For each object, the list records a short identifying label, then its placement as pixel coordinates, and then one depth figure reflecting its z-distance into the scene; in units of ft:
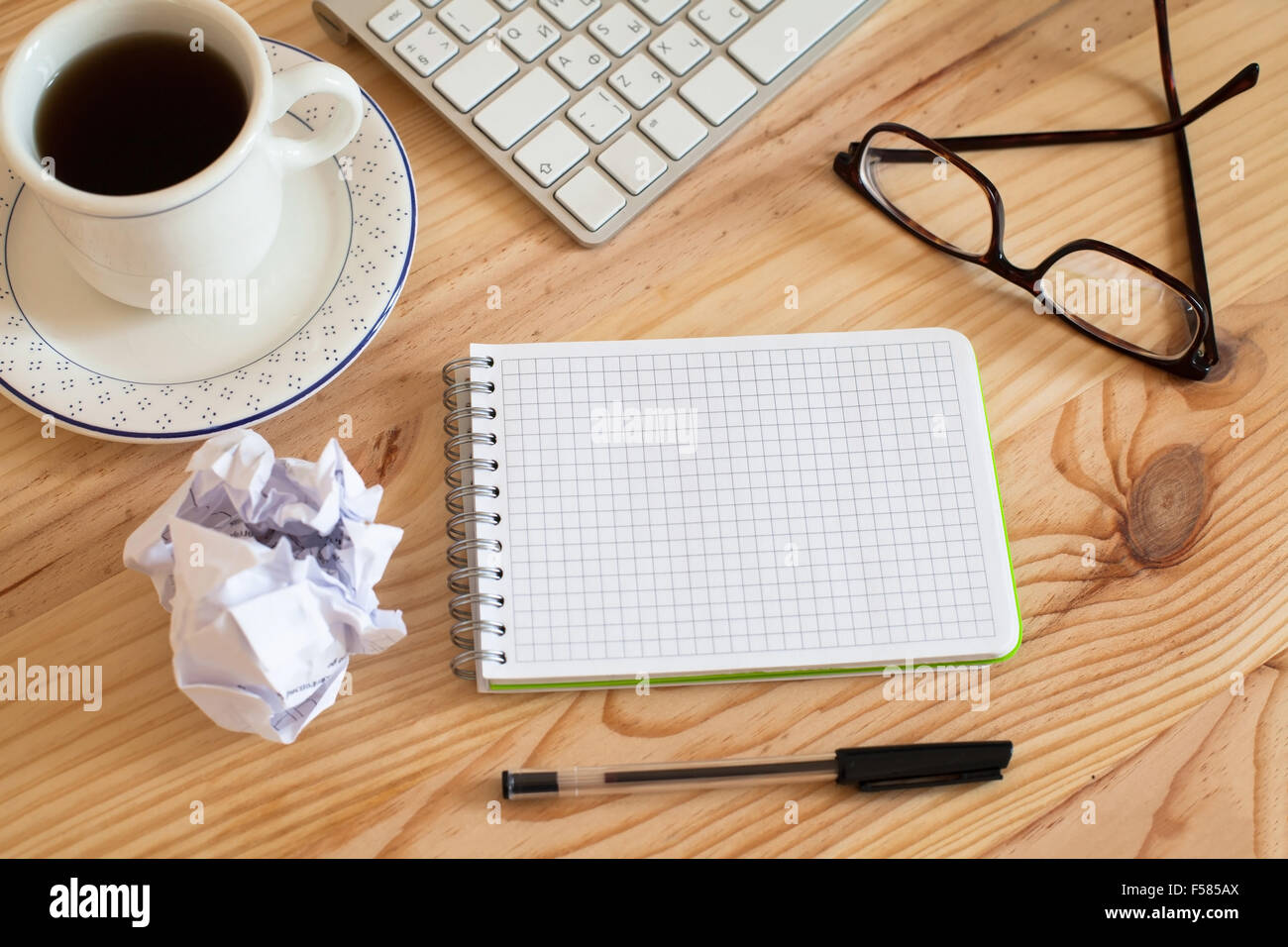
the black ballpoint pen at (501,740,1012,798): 1.97
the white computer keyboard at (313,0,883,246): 2.32
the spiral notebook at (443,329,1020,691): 2.02
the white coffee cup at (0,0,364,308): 1.78
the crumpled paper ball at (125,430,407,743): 1.71
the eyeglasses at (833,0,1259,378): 2.32
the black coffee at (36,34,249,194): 1.91
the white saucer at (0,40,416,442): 2.02
